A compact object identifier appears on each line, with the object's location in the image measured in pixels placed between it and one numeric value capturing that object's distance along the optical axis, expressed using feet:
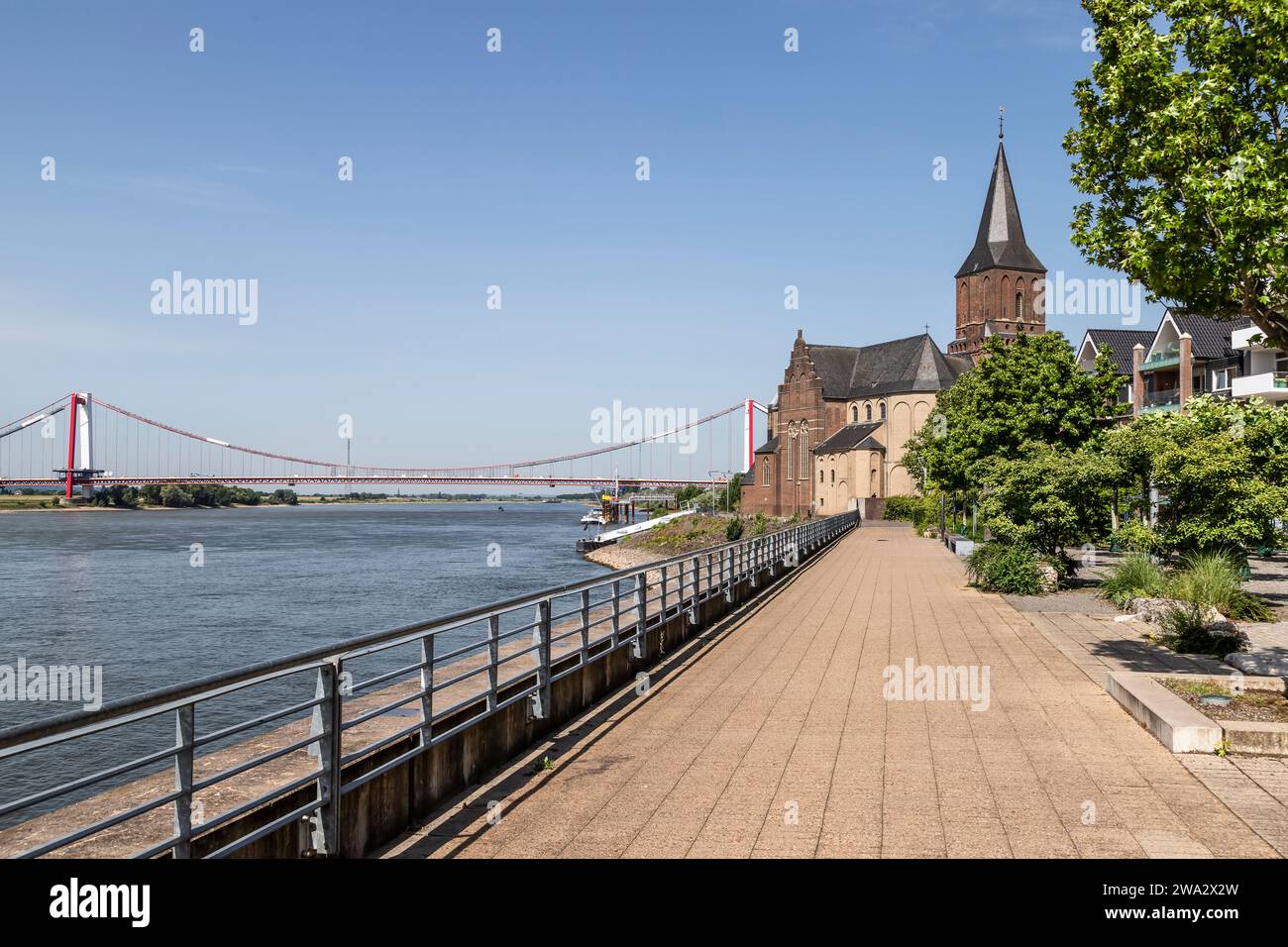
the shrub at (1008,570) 72.64
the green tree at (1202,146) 29.09
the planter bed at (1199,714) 27.30
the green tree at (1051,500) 71.41
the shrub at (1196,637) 43.73
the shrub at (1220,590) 54.65
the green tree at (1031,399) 118.52
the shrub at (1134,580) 59.73
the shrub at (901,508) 277.46
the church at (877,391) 329.93
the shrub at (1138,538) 63.72
